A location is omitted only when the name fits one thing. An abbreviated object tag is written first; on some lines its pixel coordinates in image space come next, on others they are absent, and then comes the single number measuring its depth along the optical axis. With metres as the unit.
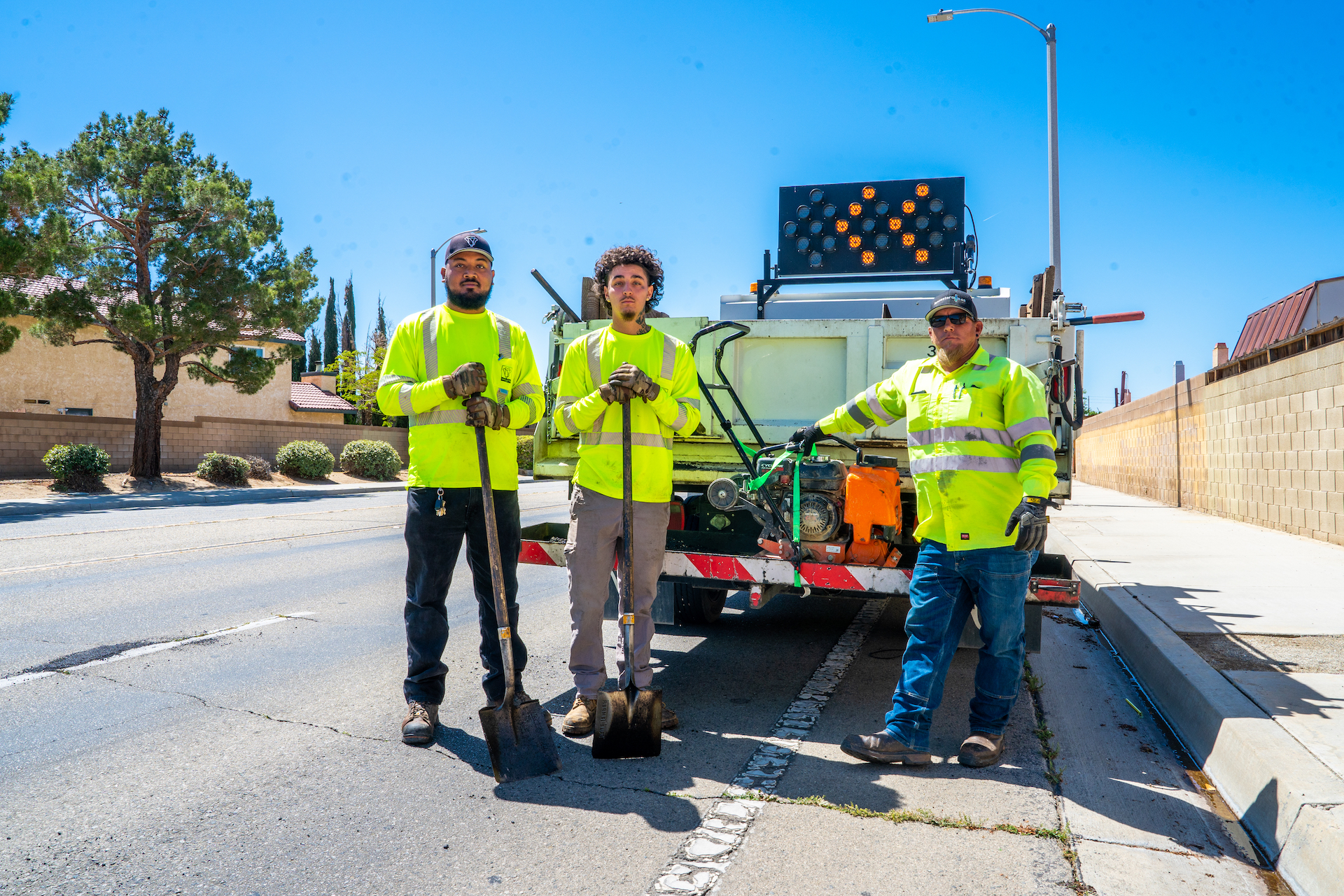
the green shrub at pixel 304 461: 27.62
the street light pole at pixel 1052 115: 14.02
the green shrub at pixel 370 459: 30.64
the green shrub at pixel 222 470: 24.73
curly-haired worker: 4.03
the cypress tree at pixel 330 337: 67.69
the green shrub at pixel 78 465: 20.81
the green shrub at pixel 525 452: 32.38
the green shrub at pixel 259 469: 26.59
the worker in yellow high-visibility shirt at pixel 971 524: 3.75
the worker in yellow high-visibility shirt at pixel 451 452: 3.97
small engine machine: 4.54
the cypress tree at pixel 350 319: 73.25
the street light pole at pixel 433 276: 26.48
